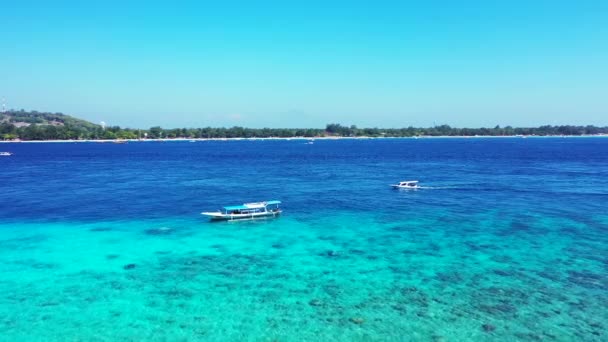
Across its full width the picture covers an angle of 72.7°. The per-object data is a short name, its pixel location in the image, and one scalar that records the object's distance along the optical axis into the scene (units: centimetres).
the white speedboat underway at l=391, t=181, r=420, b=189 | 7638
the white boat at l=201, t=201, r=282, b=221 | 5091
